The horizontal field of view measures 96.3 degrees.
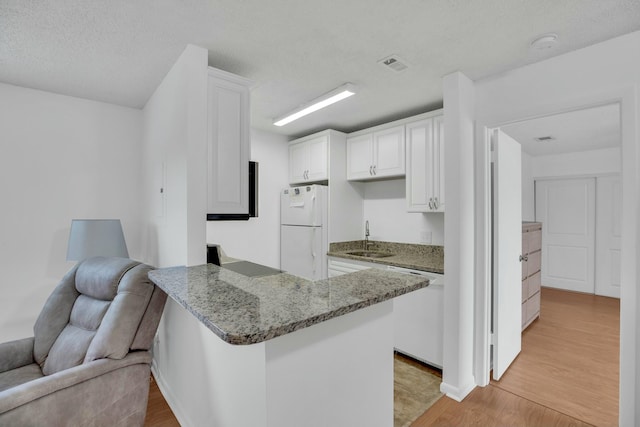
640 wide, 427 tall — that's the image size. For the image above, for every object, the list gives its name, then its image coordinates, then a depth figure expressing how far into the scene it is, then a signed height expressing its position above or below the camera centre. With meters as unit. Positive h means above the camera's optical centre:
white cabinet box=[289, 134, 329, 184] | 3.57 +0.70
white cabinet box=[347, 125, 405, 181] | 3.13 +0.68
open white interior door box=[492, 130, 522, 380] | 2.33 -0.34
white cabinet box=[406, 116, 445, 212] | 2.76 +0.48
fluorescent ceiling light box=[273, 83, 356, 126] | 2.44 +1.04
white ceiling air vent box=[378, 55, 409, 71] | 1.98 +1.07
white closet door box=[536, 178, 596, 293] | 4.87 -0.32
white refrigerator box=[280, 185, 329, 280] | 3.44 -0.22
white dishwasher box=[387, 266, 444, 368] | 2.49 -1.00
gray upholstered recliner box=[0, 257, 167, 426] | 1.35 -0.81
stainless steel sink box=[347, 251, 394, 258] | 3.42 -0.50
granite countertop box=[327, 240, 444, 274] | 2.68 -0.47
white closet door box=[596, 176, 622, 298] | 4.61 -0.38
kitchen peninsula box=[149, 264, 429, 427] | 0.98 -0.53
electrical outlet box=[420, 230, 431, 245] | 3.23 -0.27
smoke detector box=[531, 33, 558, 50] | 1.71 +1.05
